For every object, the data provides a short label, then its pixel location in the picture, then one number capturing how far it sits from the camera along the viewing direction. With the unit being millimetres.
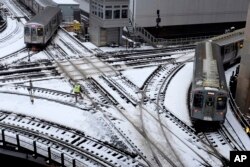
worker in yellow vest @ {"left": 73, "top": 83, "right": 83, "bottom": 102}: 22891
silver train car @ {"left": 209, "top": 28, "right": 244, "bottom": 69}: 29966
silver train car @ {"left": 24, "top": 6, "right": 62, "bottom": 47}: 32781
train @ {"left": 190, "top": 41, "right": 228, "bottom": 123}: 18906
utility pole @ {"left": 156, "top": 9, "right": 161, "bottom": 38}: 39859
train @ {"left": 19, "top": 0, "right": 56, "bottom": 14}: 47325
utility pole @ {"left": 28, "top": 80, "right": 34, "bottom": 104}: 22394
